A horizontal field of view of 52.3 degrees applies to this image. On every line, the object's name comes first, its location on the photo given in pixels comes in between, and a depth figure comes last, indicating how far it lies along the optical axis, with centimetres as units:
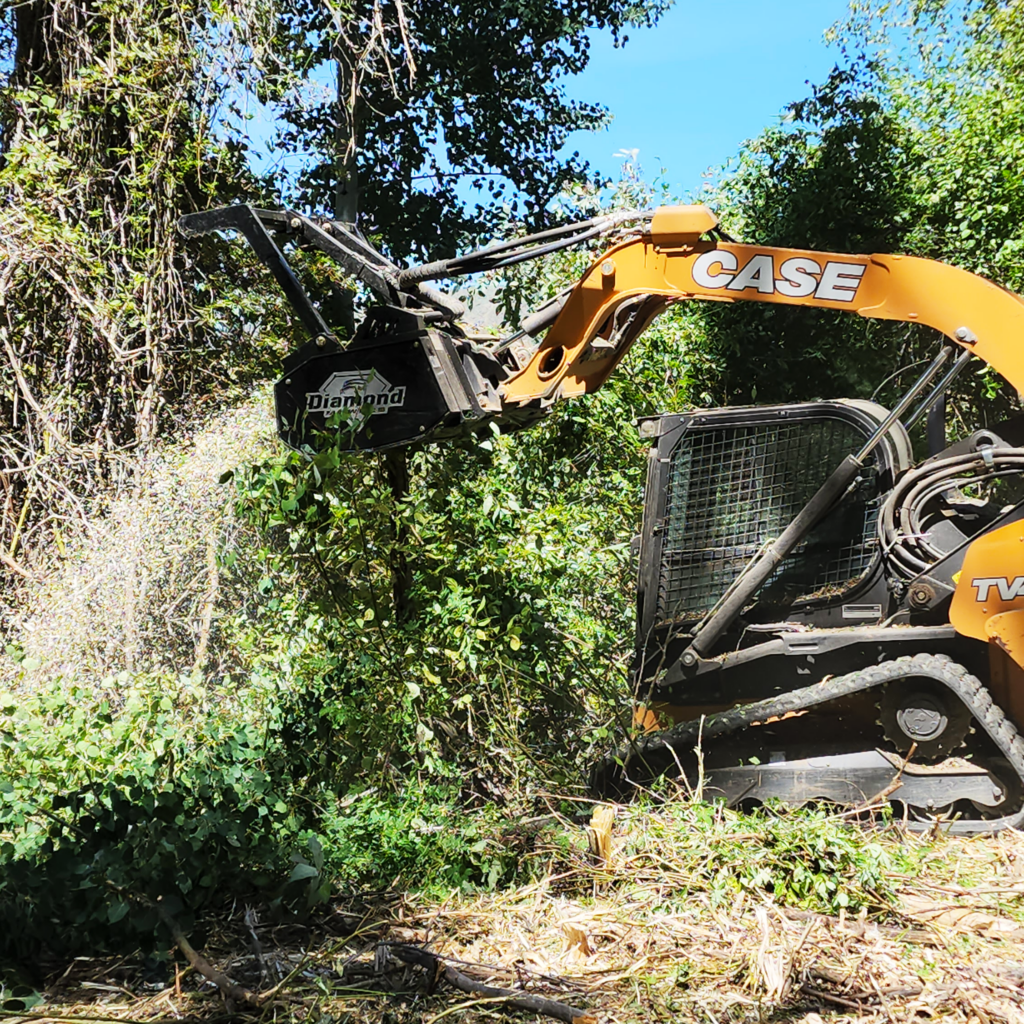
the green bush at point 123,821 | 301
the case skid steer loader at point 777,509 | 420
